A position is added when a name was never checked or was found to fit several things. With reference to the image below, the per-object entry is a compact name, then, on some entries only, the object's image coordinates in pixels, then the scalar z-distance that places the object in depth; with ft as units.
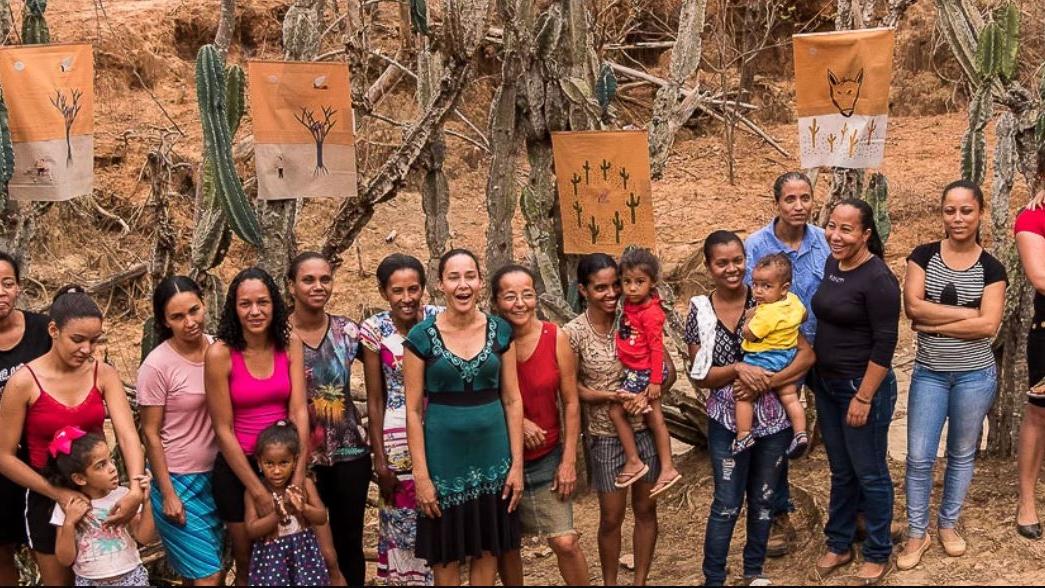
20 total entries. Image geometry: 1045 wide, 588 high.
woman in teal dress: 13.28
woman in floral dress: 14.32
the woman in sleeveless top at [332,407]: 14.20
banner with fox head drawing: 17.30
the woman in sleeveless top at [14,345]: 13.76
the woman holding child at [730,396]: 14.46
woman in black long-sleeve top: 14.23
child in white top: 12.82
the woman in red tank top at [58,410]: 12.94
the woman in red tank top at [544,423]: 13.92
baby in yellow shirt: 14.30
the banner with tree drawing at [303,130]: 16.24
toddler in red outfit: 14.32
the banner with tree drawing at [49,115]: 15.84
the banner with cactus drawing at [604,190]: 16.96
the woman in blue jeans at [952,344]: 14.99
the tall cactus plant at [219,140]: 16.12
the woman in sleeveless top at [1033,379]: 15.57
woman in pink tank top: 13.25
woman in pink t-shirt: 13.52
